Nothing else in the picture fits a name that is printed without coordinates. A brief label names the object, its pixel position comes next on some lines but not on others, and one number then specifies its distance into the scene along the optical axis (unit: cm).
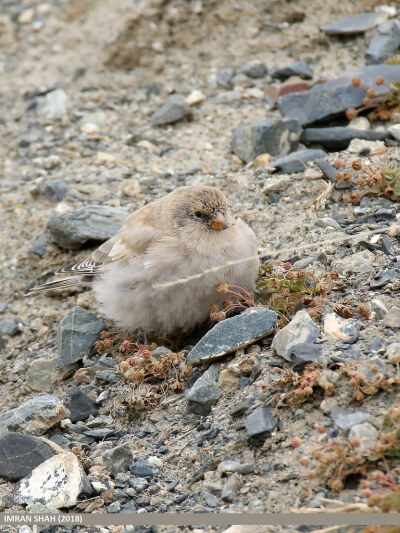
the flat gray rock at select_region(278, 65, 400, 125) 1215
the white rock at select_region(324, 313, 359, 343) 734
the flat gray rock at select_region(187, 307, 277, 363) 801
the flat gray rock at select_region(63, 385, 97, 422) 856
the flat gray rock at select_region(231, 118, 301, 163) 1200
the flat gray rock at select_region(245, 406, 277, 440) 679
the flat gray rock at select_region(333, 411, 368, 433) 627
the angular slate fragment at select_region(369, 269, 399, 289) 819
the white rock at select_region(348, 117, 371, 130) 1188
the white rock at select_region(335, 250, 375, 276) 859
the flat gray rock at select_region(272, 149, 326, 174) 1131
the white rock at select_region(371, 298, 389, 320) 758
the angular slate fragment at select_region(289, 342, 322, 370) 712
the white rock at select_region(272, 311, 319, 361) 746
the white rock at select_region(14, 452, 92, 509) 714
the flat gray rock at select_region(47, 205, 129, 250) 1159
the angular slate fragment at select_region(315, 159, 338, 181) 1076
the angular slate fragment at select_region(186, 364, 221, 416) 764
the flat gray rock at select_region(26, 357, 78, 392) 955
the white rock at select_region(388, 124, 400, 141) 1134
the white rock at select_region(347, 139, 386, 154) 1119
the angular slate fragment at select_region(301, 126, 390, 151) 1147
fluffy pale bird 884
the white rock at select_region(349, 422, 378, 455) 597
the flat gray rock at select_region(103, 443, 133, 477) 743
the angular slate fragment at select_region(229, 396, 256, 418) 722
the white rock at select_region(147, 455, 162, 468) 734
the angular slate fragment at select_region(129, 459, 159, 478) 727
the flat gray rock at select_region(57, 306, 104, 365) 969
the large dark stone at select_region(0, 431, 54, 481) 762
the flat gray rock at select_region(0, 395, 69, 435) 822
